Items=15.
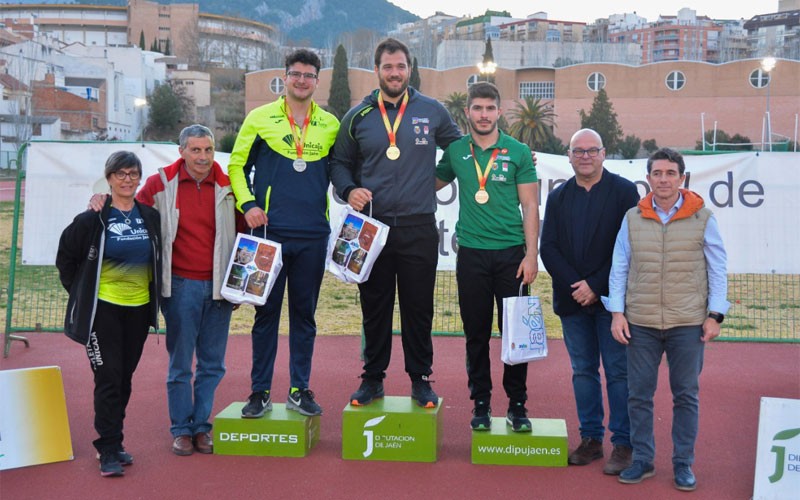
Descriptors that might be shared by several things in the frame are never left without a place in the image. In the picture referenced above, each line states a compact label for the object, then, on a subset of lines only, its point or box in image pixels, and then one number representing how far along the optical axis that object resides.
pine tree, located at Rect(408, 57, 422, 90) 71.65
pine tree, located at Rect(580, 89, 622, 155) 69.75
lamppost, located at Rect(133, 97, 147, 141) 67.30
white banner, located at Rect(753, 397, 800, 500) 4.40
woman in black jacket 4.73
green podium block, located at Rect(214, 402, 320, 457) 5.12
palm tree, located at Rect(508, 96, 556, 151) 70.44
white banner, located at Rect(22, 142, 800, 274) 8.12
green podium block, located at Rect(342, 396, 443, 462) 5.07
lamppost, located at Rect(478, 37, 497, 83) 75.69
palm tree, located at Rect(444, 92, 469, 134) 68.38
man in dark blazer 4.96
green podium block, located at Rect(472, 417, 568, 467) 4.98
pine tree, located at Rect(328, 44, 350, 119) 72.00
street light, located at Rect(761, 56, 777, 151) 63.97
